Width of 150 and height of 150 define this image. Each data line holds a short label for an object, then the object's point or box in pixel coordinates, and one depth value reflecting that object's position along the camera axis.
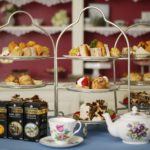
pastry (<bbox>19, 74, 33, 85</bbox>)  2.25
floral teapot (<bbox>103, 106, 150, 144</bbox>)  1.94
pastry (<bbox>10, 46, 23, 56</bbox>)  2.22
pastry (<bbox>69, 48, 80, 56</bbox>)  2.18
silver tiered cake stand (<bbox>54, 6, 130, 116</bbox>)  2.18
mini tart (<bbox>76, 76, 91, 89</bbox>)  2.15
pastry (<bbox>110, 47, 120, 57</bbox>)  2.20
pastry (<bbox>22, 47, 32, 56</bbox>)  2.24
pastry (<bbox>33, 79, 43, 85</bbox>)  2.29
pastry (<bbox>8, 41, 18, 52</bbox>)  2.28
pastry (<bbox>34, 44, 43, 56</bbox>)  2.28
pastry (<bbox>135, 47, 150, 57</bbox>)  2.30
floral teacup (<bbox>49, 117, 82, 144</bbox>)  1.92
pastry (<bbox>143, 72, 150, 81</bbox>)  2.54
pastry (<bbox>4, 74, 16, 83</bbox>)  2.26
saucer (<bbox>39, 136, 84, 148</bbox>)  1.93
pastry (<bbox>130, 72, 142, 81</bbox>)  2.51
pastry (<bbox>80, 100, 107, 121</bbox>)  2.10
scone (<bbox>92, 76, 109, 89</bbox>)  2.12
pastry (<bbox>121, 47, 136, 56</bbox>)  2.38
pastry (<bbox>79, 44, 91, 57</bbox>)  2.16
